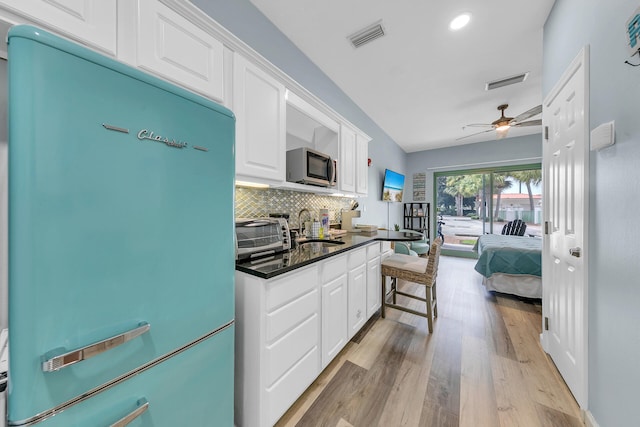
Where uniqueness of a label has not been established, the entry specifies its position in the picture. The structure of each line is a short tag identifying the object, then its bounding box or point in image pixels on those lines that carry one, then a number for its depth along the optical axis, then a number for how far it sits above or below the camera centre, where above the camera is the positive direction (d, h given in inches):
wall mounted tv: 178.9 +22.2
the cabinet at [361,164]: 112.8 +24.6
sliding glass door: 193.2 +9.4
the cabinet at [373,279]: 90.0 -27.8
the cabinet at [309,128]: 75.7 +32.2
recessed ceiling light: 74.9 +64.7
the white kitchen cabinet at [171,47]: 39.3 +32.3
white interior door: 52.7 -3.3
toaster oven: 54.6 -6.4
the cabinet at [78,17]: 30.4 +28.1
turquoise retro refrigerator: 20.9 -3.4
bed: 115.8 -29.5
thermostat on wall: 42.7 +15.0
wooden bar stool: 86.7 -23.6
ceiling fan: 113.6 +50.0
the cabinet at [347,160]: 100.0 +24.2
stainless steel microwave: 76.2 +16.1
